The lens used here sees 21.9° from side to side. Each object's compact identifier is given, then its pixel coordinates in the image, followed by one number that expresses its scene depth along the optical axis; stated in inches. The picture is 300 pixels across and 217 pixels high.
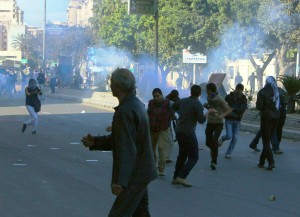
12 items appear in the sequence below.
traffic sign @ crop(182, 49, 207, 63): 1817.2
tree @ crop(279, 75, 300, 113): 1037.2
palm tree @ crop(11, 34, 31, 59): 4924.7
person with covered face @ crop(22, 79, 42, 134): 820.6
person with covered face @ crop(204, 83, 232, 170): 547.2
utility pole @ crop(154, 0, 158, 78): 1245.7
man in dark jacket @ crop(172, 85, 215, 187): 453.4
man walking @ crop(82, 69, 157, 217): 223.9
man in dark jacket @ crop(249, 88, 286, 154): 661.3
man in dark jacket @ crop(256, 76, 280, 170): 539.2
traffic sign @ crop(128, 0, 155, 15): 1256.8
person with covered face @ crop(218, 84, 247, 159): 621.9
